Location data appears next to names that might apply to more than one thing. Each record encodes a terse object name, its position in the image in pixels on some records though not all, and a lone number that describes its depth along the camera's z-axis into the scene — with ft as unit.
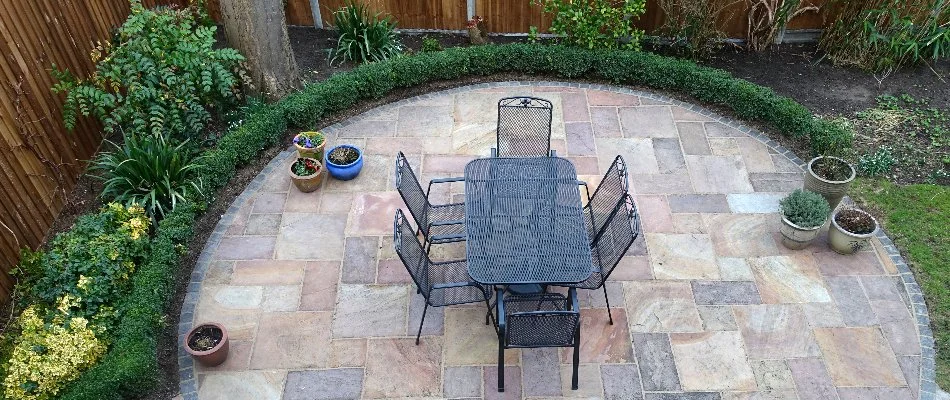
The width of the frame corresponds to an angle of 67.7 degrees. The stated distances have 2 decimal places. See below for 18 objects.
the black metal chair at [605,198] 16.78
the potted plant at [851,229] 17.62
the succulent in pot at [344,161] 20.47
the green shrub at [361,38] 25.84
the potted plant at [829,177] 18.43
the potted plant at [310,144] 20.66
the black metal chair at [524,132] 19.52
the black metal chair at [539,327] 13.43
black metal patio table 14.79
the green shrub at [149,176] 19.11
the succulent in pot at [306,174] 20.11
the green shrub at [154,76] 19.62
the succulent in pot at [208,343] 15.40
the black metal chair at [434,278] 14.87
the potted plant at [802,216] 17.80
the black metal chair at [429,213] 16.75
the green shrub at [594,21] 24.41
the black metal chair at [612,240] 15.10
